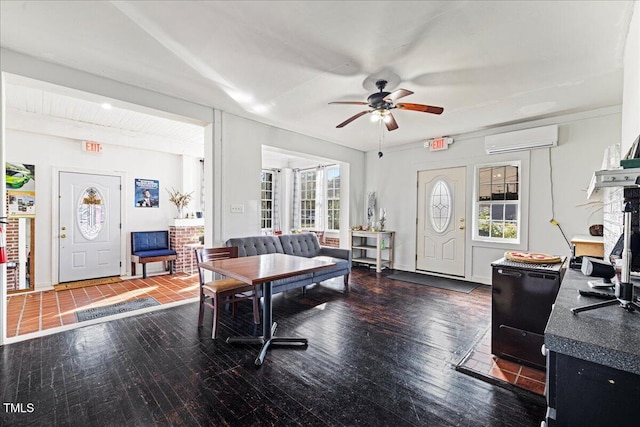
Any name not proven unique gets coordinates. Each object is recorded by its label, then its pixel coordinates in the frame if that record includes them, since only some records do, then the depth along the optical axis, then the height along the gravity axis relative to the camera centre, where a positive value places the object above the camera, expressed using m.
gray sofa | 3.99 -0.64
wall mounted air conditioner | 4.10 +1.15
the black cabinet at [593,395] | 0.80 -0.54
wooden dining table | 2.33 -0.52
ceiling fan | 2.87 +1.17
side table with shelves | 5.77 -0.76
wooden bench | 5.27 -0.77
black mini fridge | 2.17 -0.75
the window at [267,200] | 7.48 +0.32
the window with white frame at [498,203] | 4.65 +0.19
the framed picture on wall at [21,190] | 4.36 +0.31
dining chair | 2.85 -0.83
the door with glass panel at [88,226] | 4.83 -0.29
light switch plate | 4.18 +0.04
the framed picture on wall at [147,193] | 5.59 +0.36
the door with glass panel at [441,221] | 5.19 -0.15
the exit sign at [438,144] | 5.22 +1.33
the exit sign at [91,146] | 4.96 +1.14
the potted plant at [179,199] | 5.88 +0.25
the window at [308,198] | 7.37 +0.38
